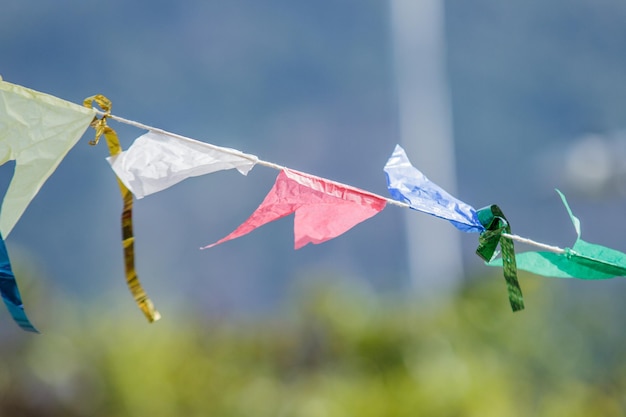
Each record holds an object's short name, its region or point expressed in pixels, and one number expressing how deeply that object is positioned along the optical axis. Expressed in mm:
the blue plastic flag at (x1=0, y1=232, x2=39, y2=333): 5319
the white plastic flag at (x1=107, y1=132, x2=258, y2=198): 5324
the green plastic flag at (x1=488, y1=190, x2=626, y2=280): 5369
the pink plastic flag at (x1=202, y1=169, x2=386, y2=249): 5383
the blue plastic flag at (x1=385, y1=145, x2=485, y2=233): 5354
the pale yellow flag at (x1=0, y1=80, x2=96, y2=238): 5326
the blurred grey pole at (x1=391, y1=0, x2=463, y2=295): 17539
